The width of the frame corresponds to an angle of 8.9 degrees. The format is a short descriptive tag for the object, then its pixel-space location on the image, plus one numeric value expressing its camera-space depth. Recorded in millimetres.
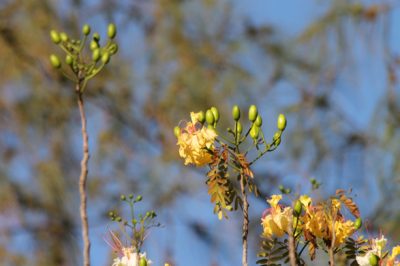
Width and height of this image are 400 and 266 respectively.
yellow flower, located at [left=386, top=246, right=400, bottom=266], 2868
